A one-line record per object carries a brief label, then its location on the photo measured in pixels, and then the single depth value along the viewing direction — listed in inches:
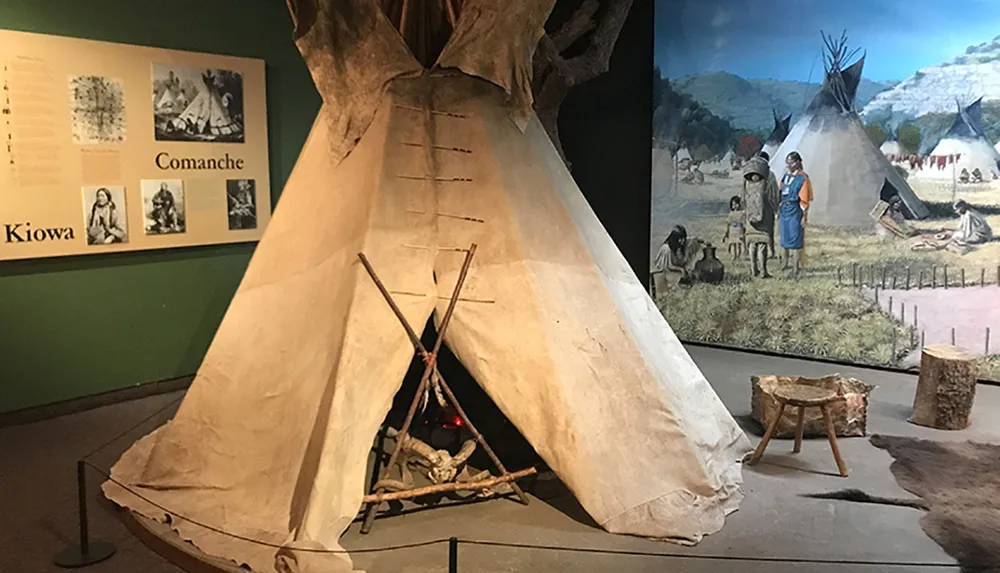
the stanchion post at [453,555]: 96.1
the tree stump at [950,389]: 184.1
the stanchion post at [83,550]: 123.1
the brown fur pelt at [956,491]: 125.3
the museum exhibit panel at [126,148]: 181.5
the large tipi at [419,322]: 125.9
